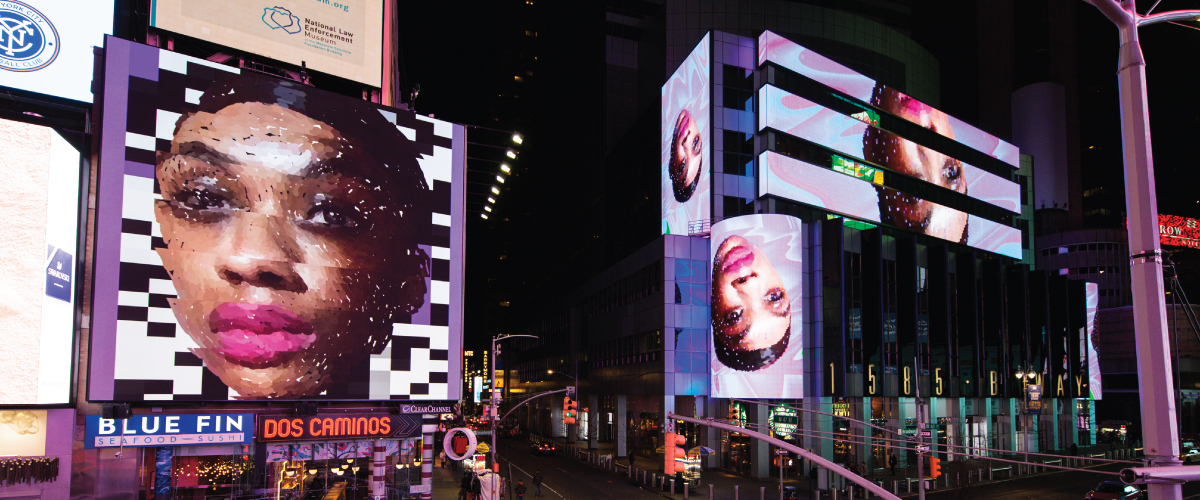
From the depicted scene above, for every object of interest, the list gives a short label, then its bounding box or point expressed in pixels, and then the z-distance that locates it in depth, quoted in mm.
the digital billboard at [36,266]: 25844
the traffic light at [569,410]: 38625
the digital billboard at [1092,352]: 76562
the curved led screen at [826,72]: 57031
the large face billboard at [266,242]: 28719
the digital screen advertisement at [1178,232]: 106125
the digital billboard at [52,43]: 26844
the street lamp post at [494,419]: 33688
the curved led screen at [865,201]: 55688
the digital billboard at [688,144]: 57562
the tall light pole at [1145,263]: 7266
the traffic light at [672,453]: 20062
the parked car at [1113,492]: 34406
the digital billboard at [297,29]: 32562
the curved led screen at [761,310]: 52312
